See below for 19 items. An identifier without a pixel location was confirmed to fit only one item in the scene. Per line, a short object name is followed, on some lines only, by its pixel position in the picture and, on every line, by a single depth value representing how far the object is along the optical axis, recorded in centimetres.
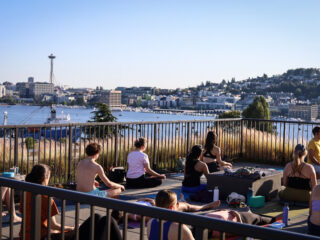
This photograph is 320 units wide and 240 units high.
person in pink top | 890
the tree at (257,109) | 3691
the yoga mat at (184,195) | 836
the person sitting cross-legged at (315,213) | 550
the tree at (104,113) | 2189
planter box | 803
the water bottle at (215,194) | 775
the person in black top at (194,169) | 858
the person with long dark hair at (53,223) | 346
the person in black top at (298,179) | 766
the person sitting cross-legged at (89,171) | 710
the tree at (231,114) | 3084
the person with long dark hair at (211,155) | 982
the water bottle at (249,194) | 782
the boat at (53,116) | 5513
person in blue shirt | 350
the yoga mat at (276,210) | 731
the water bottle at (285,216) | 632
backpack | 951
